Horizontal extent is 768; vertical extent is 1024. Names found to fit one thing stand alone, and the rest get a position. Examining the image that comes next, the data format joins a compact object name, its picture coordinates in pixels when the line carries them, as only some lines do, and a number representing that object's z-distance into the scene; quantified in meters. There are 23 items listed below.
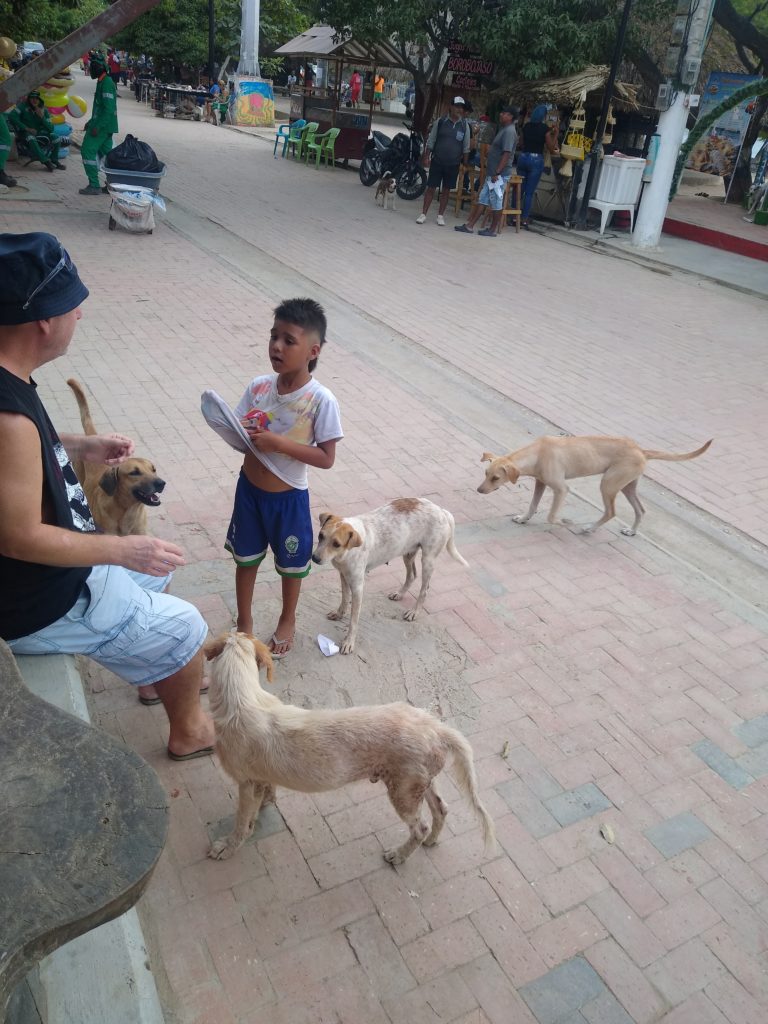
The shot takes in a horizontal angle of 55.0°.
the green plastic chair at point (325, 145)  21.11
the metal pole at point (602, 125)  13.81
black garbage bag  11.38
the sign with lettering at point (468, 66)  17.05
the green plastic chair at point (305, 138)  21.44
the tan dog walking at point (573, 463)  5.37
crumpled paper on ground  4.04
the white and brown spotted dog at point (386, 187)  16.84
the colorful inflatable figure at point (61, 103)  15.80
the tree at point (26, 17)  12.28
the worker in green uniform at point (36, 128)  15.15
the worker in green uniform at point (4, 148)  12.70
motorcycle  17.81
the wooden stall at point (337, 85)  20.47
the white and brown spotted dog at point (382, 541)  3.72
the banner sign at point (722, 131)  18.97
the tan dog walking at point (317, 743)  2.68
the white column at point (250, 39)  27.13
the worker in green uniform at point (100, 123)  12.73
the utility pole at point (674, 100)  13.26
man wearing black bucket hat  2.21
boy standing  3.29
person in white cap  14.68
